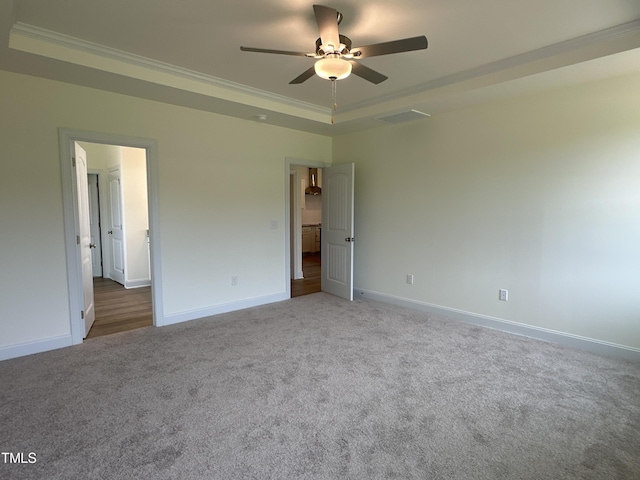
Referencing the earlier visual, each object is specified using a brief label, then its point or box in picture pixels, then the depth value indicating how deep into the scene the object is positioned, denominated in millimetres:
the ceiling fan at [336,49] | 2078
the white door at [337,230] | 5188
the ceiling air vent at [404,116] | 4160
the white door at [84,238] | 3610
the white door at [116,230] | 6101
